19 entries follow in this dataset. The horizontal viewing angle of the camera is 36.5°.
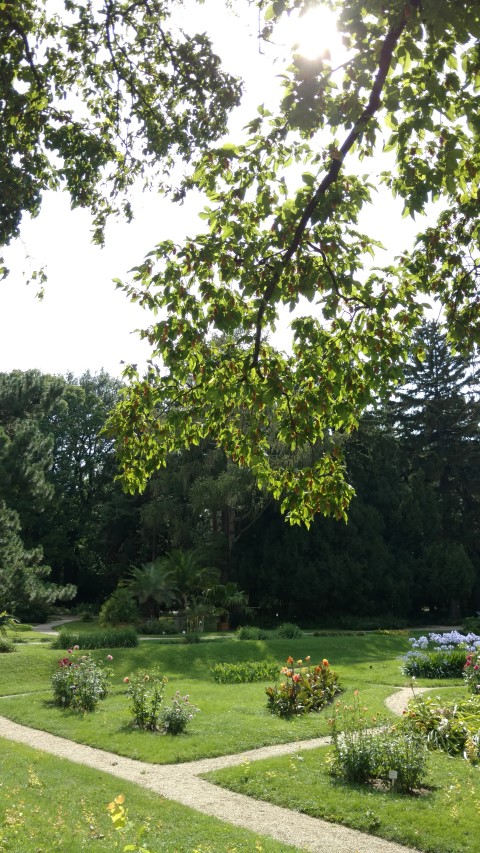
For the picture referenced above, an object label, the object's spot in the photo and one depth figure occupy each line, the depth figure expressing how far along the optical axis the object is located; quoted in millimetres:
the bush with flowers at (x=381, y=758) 7309
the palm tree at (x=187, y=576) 26641
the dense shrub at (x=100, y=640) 19016
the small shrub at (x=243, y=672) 15406
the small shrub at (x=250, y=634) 21734
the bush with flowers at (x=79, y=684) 12227
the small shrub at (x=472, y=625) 27059
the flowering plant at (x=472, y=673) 11438
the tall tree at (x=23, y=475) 24031
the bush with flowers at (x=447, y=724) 8445
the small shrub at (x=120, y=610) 25797
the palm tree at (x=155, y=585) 26016
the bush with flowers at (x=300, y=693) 11461
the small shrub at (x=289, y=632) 23406
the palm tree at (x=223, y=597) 26891
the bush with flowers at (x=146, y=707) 10453
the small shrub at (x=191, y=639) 20359
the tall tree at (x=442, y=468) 33656
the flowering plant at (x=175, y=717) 10078
